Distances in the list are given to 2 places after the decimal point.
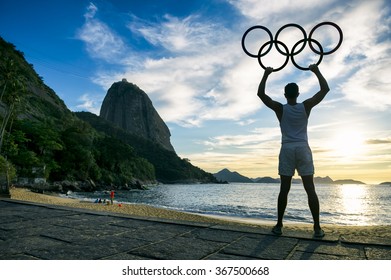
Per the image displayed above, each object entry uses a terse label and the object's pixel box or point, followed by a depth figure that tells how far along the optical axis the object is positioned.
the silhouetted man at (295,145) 4.17
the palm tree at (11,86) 23.72
